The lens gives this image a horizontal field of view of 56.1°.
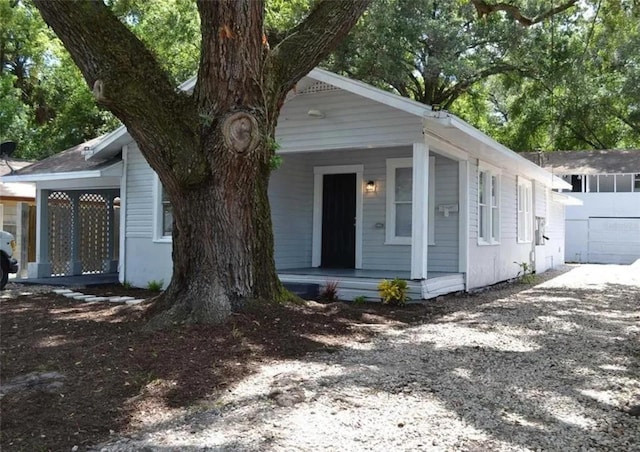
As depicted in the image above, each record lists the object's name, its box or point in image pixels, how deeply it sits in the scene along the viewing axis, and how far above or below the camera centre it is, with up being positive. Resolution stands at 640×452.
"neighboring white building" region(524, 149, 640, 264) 26.73 +1.44
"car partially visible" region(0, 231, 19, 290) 11.70 -0.48
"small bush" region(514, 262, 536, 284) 14.77 -0.94
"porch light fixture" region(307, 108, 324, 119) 10.59 +2.18
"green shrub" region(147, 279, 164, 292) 11.55 -0.98
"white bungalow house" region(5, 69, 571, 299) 10.20 +0.83
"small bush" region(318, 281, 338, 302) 10.08 -0.94
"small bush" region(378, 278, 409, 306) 9.52 -0.87
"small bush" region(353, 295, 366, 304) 9.93 -1.04
